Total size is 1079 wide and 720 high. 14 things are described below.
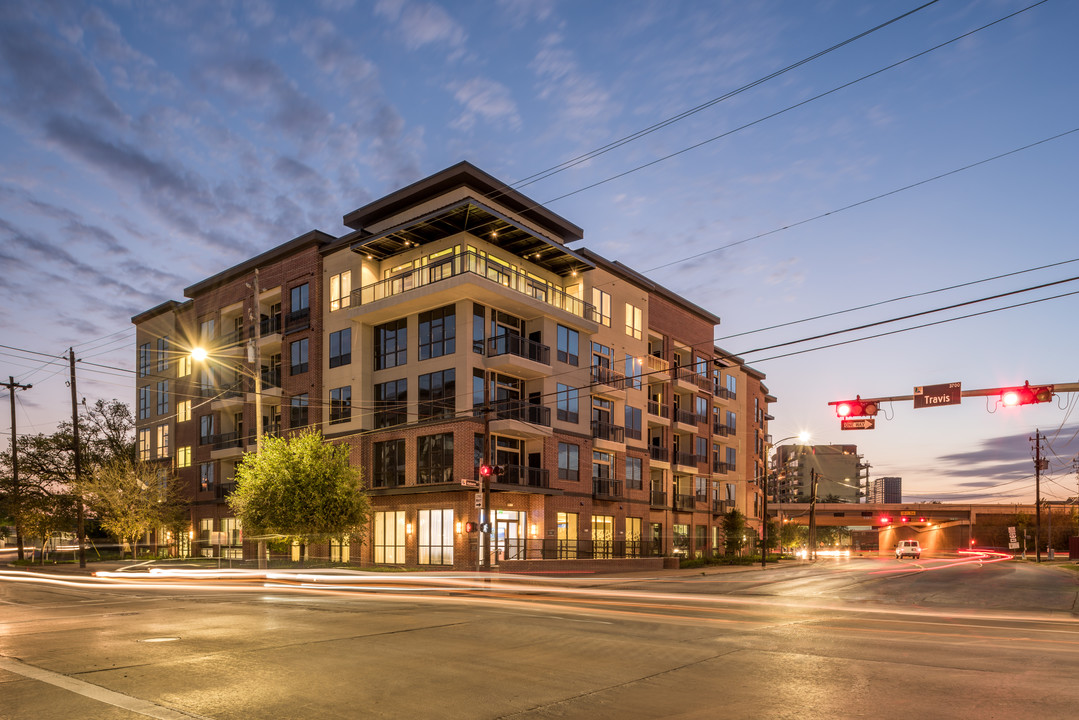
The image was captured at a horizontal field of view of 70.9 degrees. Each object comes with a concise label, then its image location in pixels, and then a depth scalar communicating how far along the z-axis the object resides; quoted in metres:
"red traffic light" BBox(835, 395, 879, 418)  22.73
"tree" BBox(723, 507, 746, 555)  58.06
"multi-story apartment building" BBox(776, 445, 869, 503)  187.62
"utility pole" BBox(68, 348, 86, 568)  42.94
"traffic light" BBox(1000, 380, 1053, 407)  19.28
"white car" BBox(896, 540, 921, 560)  69.69
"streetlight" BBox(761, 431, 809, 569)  44.94
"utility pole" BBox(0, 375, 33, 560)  49.39
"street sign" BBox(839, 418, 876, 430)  22.88
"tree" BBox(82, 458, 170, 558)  48.16
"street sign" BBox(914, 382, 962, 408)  20.56
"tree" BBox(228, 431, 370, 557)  33.72
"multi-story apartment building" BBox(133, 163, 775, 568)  38.34
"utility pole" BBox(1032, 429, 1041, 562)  69.89
